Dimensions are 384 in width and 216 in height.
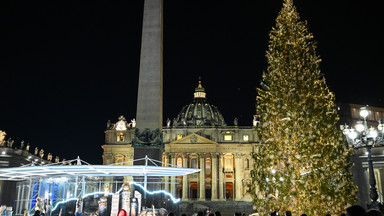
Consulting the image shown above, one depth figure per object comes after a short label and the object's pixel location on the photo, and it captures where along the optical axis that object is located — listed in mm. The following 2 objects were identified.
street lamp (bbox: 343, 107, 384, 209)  14219
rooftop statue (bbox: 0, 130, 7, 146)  51559
